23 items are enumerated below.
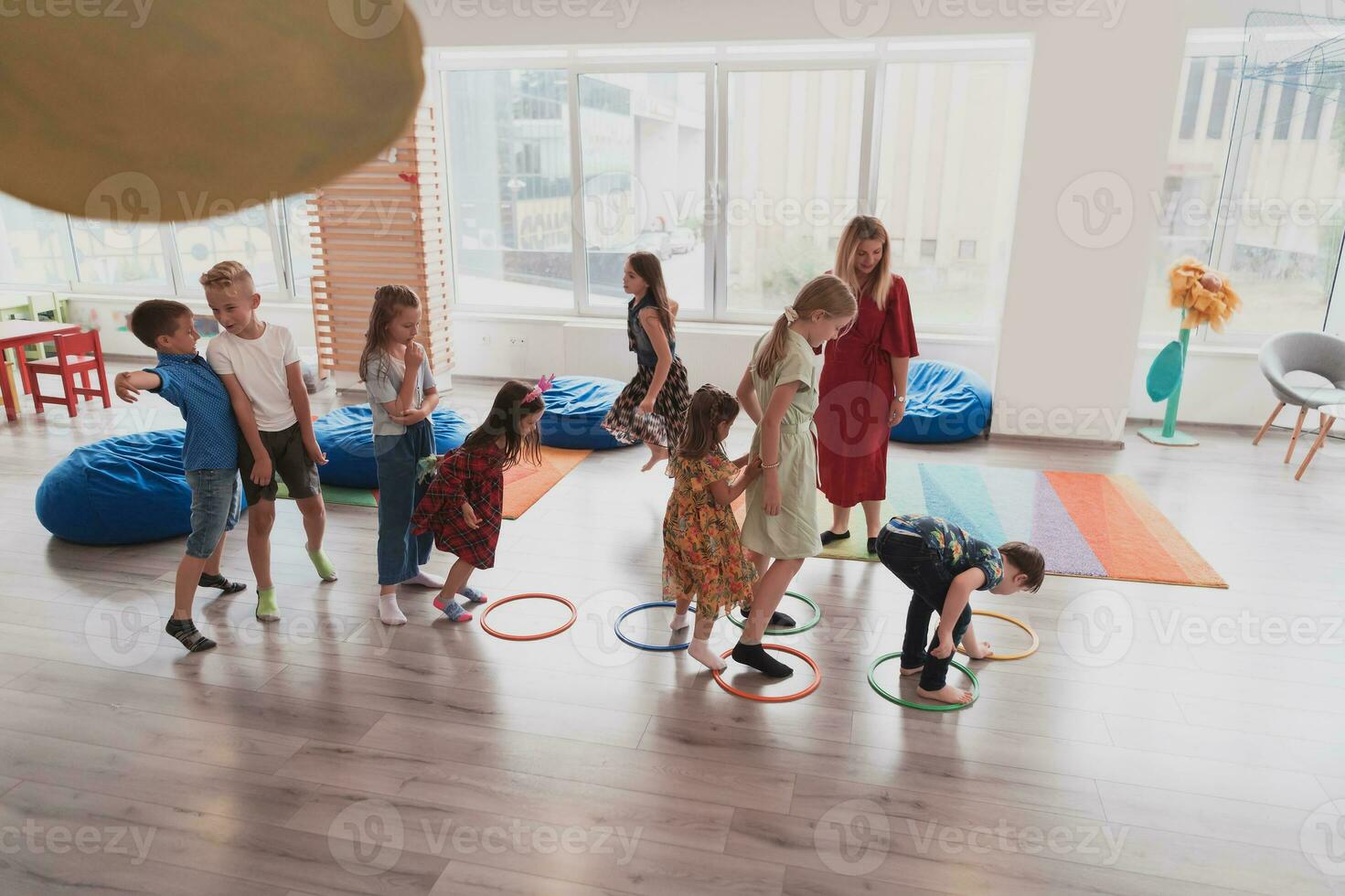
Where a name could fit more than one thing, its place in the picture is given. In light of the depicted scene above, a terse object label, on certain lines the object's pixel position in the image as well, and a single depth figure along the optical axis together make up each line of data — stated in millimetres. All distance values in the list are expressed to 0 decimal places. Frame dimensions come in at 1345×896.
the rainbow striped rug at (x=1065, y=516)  3959
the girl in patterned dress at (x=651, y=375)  4109
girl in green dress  2818
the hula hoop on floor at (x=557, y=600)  3273
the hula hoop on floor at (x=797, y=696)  2902
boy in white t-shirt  2994
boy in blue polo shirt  2773
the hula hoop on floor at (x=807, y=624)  3312
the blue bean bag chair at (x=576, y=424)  5672
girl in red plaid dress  3125
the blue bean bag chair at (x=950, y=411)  5785
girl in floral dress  2848
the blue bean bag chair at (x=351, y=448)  4812
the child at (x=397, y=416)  3166
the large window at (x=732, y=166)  6340
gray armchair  5586
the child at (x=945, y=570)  2744
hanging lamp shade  343
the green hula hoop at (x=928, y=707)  2852
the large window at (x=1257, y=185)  5938
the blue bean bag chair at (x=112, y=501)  4012
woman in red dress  3588
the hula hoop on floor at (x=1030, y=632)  3168
